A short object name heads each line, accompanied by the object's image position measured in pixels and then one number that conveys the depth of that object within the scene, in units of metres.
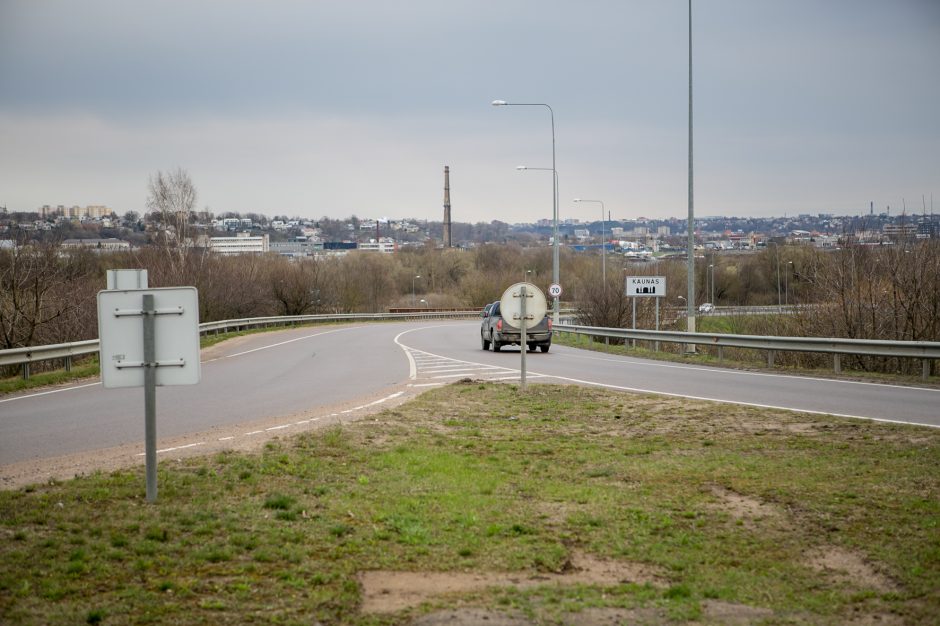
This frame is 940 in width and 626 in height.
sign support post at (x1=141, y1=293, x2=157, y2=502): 7.68
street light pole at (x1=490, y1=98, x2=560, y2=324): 47.91
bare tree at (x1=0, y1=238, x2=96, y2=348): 30.72
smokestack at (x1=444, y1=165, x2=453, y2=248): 187.00
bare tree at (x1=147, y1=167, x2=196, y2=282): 74.06
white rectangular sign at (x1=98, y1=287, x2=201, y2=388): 7.62
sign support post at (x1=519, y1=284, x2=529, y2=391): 16.25
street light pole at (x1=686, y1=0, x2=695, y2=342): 29.08
